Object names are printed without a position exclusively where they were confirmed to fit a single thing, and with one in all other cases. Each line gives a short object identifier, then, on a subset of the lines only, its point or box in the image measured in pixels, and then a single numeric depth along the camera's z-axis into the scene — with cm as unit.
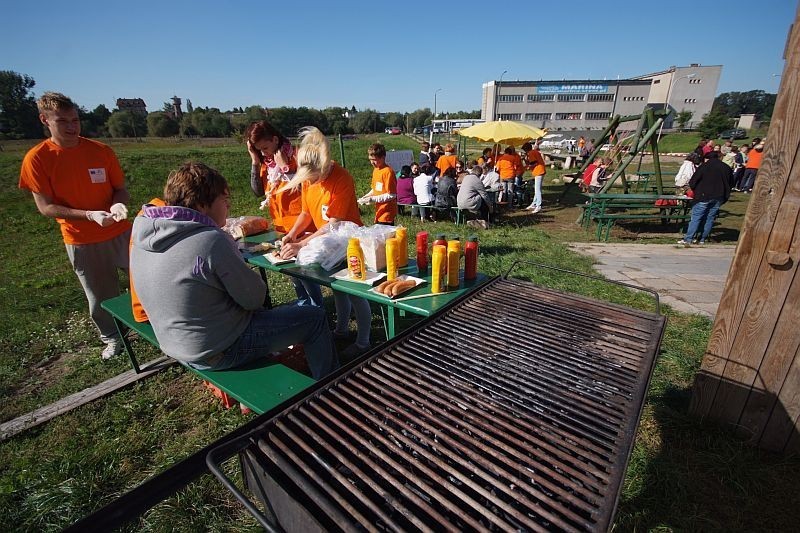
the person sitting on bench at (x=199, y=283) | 184
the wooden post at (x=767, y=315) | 189
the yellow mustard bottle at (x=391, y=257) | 255
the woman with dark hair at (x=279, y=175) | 350
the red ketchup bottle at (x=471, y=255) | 253
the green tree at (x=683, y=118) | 5509
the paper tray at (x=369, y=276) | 261
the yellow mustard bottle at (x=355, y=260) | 260
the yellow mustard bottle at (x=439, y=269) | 232
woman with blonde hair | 292
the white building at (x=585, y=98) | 6531
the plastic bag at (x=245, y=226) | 380
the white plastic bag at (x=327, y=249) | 290
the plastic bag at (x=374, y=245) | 270
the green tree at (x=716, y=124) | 4109
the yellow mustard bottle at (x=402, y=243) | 269
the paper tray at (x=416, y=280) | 255
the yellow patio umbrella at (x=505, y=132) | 1080
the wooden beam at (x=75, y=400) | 269
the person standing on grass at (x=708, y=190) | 632
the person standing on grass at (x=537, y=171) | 1004
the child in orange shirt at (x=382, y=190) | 489
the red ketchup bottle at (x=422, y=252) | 263
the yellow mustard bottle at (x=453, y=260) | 242
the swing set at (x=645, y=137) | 832
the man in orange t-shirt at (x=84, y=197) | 298
